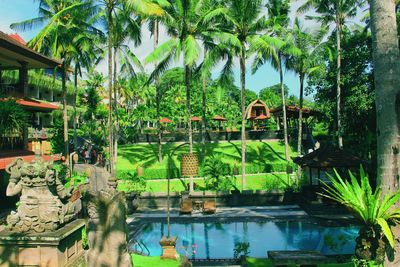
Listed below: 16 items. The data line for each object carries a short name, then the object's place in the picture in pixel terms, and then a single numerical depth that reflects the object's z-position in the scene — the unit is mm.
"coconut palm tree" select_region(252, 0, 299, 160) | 23727
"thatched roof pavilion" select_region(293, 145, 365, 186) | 18766
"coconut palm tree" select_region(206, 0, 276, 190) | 22406
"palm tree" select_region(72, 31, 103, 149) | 27339
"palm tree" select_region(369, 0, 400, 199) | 6855
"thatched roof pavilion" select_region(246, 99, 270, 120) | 45303
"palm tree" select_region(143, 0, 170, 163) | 30981
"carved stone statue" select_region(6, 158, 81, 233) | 9258
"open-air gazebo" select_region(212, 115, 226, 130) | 48338
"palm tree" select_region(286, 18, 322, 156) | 31047
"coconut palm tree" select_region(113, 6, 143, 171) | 23594
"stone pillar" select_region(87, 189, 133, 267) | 6566
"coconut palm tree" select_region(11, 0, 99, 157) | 21703
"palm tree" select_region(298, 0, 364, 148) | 27281
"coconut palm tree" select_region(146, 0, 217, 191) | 22062
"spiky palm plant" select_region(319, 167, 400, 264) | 6676
